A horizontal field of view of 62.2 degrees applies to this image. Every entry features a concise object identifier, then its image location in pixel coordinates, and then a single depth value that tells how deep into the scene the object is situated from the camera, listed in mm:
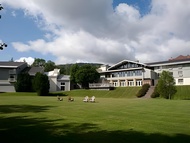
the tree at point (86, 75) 55423
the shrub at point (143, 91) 39992
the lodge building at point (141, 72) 47084
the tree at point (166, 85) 31460
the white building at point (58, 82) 56939
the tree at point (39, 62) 84903
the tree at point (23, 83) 48899
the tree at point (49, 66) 83619
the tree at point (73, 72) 58569
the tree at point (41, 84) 44452
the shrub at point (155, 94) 37086
